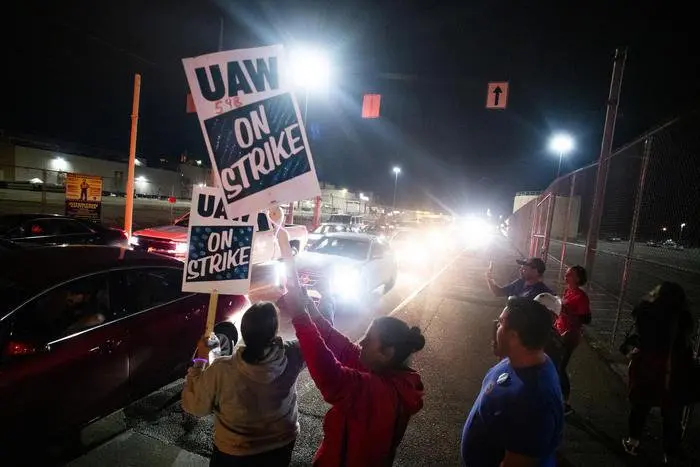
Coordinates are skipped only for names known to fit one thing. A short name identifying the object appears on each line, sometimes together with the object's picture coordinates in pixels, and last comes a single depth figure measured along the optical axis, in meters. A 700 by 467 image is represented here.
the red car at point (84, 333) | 2.78
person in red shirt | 4.40
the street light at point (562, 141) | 18.66
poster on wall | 13.30
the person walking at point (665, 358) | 3.36
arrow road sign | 12.27
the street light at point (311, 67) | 11.60
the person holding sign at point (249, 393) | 1.96
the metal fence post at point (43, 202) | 18.32
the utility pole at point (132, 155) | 9.14
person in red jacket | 1.70
